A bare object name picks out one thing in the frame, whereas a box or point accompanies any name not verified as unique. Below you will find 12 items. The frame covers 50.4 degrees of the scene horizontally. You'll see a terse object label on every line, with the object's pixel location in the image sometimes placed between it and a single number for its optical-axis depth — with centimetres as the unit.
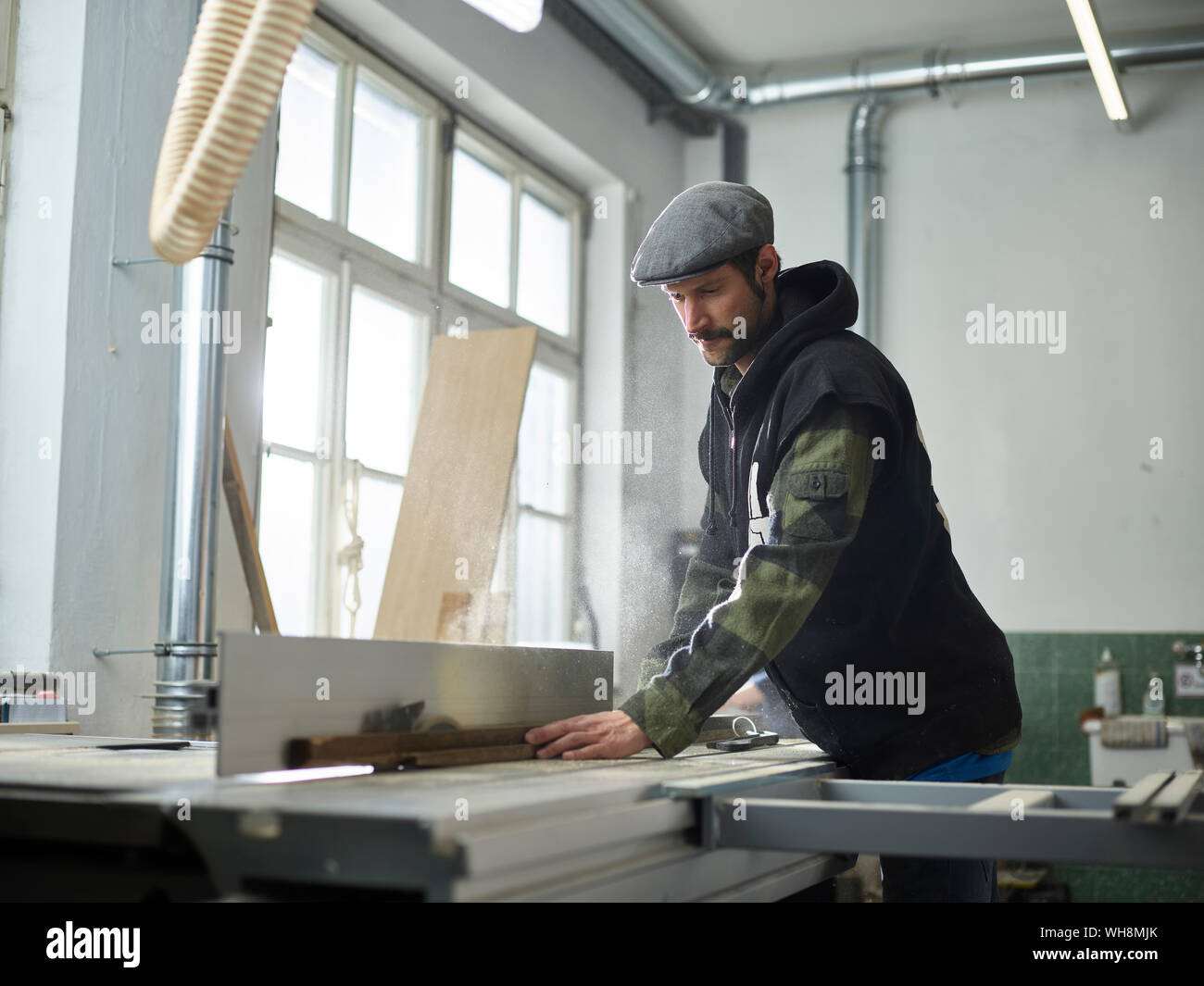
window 404
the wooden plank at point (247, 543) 333
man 135
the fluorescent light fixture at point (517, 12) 296
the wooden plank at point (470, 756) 124
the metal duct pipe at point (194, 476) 288
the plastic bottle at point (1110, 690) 513
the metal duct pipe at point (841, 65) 508
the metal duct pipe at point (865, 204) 567
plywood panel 385
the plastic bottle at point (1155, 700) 511
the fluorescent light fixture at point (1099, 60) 403
